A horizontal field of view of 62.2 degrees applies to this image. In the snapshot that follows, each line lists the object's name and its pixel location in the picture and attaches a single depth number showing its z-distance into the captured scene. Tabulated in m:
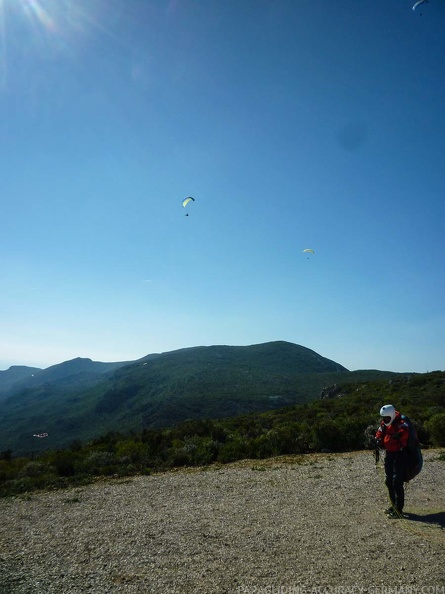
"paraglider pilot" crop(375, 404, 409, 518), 6.83
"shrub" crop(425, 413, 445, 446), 14.22
